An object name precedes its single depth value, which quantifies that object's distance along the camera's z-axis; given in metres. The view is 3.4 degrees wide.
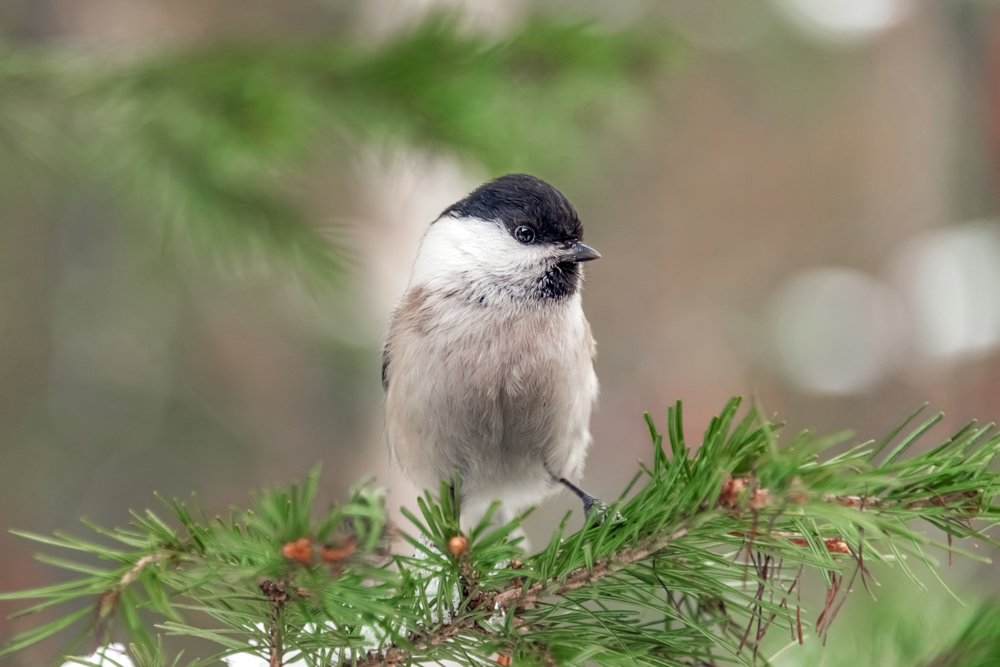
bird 2.88
